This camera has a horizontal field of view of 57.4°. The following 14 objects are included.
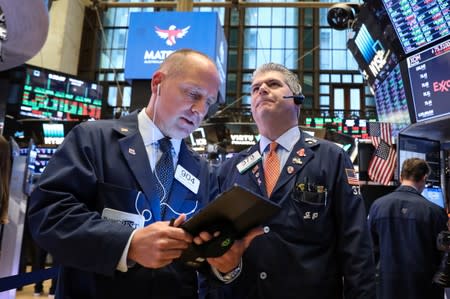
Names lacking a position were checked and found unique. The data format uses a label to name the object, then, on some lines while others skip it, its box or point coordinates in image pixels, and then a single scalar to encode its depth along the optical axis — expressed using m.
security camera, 5.81
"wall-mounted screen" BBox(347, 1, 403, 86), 4.61
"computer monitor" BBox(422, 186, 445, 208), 4.92
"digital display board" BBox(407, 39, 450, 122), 4.09
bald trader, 1.21
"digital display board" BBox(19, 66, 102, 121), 10.15
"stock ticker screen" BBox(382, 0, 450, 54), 3.92
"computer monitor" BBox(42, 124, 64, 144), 7.26
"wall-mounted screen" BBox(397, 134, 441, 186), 4.89
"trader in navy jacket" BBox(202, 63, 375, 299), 1.83
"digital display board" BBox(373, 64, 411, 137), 4.79
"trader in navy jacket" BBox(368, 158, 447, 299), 3.67
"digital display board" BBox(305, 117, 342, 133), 11.72
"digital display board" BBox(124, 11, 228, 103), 6.56
